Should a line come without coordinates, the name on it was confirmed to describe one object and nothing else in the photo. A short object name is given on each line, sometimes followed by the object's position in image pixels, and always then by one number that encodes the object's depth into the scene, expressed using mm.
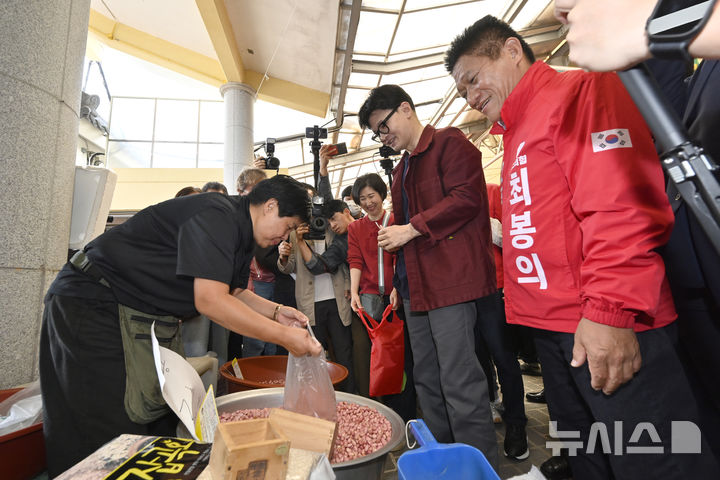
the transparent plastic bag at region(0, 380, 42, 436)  1231
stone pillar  1435
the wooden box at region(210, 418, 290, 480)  517
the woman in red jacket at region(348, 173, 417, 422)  2244
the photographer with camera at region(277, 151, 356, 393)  2389
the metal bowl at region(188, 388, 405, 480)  861
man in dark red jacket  1276
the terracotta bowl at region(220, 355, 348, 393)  1764
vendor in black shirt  1056
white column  5082
